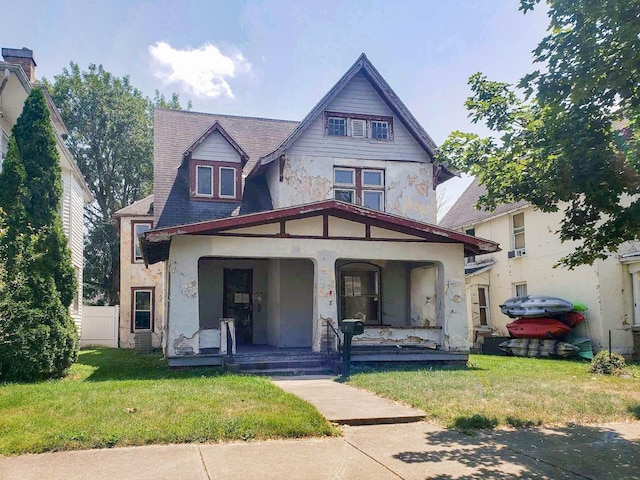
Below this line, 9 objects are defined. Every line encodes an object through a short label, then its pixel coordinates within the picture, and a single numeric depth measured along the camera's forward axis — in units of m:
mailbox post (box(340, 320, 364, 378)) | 12.02
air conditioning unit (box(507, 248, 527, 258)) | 22.60
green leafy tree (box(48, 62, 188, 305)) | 37.09
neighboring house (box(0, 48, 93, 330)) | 13.41
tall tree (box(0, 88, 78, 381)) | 11.48
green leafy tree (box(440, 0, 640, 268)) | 6.41
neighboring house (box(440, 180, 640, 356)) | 18.62
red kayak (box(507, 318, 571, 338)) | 19.19
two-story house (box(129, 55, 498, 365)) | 14.70
